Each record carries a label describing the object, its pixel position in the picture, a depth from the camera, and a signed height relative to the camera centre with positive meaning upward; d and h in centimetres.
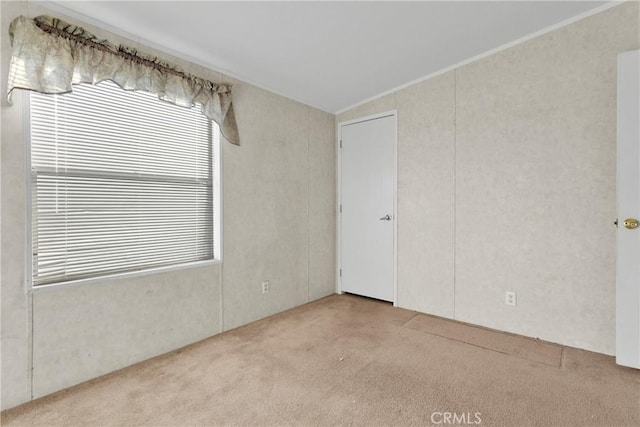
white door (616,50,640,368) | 209 -1
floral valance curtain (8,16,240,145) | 171 +91
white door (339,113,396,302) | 354 +5
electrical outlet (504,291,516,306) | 275 -77
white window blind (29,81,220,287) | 189 +19
